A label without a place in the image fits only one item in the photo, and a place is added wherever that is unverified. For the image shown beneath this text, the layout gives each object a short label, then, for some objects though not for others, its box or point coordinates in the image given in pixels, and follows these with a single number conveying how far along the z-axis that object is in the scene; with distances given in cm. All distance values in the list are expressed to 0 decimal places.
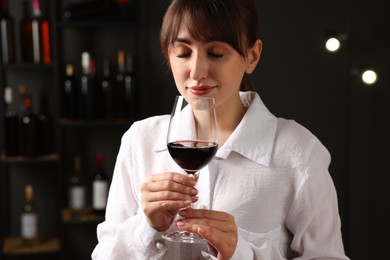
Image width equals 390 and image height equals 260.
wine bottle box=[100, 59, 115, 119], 346
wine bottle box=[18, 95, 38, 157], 337
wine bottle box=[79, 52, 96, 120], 341
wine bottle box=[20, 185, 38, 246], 338
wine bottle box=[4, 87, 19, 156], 337
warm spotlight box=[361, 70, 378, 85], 258
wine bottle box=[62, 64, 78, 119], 346
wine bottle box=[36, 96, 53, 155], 343
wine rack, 342
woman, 129
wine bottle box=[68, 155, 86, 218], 345
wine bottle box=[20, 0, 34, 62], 337
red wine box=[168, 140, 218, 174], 113
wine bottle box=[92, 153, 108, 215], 339
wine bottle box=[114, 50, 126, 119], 350
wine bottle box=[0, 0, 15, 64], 333
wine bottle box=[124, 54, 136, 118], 349
